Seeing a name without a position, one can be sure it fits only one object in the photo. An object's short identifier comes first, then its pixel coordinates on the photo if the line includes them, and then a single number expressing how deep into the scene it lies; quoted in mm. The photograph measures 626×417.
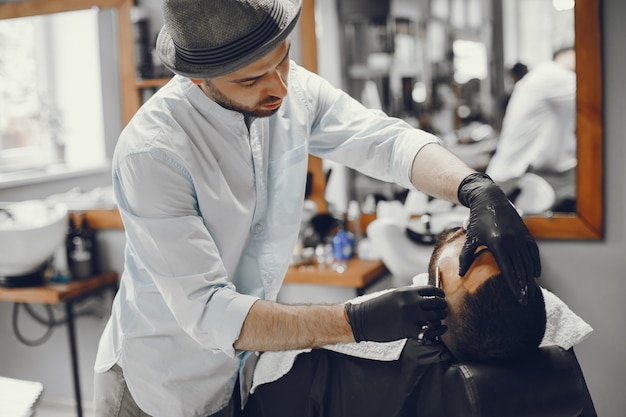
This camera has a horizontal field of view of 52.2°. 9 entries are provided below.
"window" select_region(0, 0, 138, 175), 3289
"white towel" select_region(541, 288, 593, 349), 1434
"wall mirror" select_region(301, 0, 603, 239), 2375
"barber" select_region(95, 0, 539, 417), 1164
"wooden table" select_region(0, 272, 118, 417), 2883
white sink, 2881
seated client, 1150
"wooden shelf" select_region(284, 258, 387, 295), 2568
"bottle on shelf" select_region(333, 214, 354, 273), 2804
